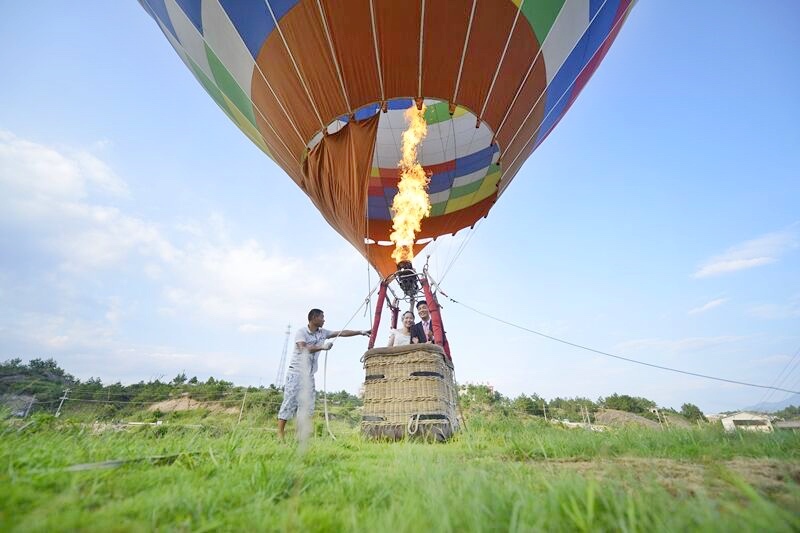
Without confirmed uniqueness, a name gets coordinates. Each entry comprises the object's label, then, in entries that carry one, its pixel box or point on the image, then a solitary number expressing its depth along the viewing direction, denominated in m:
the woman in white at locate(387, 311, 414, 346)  5.30
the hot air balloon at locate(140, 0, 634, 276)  3.89
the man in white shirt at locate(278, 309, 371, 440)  4.16
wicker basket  4.06
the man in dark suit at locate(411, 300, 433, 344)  5.34
